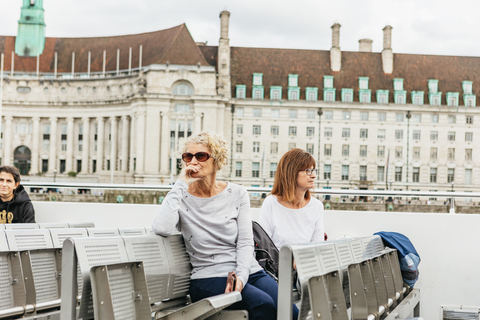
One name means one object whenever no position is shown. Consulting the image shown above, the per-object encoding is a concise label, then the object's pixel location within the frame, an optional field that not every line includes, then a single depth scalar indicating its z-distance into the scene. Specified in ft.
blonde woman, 10.12
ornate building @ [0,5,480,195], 190.49
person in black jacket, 16.34
